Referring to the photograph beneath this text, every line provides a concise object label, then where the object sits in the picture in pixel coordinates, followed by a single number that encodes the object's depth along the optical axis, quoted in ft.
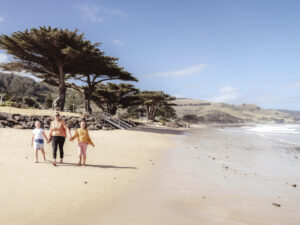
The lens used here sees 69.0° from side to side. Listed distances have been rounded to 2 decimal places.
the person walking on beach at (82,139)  24.19
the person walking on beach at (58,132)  24.42
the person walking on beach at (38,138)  24.52
